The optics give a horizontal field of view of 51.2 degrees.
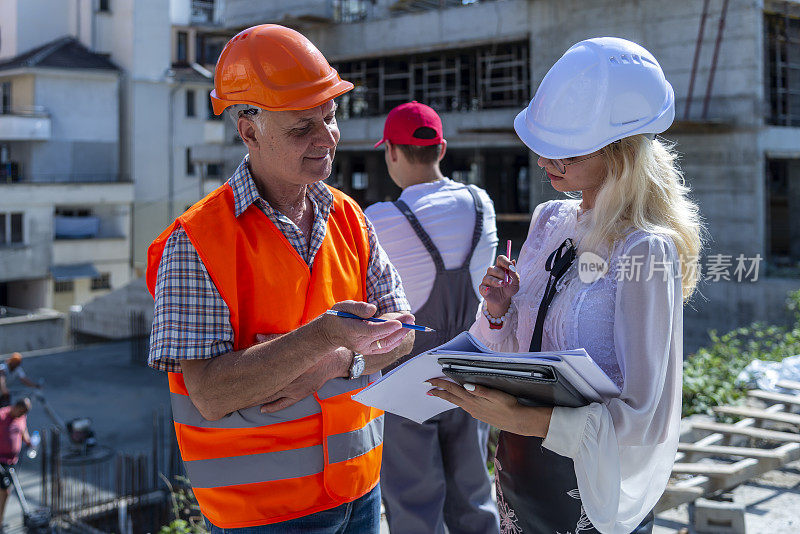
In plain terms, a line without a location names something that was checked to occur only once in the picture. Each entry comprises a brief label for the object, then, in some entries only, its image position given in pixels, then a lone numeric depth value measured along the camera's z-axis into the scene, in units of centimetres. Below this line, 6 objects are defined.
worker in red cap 329
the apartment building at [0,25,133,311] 3136
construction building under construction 1658
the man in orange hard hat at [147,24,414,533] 198
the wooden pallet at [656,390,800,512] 455
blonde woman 199
